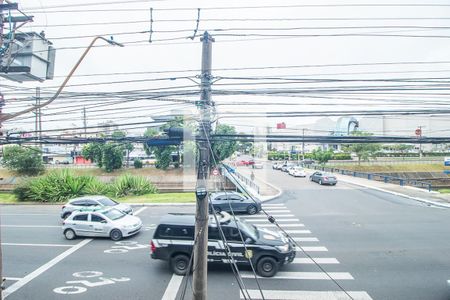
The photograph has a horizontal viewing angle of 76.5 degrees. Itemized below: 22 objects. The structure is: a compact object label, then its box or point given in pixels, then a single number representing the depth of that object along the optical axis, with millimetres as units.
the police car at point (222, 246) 9055
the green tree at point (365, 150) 44719
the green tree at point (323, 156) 50188
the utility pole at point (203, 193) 6016
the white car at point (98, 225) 12695
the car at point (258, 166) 46594
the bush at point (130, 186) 24542
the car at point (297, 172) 35000
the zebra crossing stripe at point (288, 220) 15727
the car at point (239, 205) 17297
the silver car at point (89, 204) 16312
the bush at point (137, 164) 38094
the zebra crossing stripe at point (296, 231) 13633
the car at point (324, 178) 27312
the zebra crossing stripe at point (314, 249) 11195
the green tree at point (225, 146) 32062
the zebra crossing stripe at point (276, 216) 16617
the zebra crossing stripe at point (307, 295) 7637
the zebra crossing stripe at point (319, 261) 9961
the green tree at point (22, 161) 34438
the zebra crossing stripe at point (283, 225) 14709
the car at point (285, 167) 40612
